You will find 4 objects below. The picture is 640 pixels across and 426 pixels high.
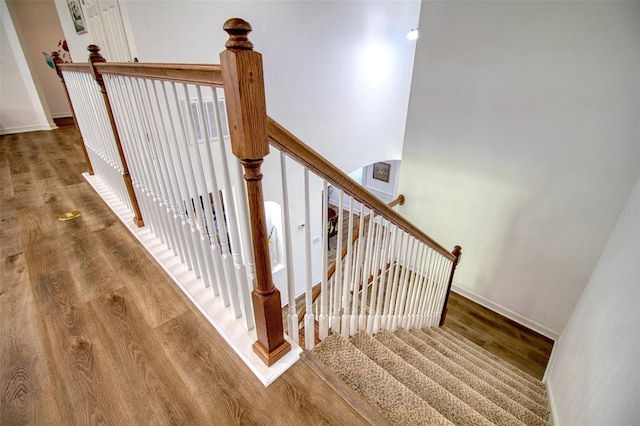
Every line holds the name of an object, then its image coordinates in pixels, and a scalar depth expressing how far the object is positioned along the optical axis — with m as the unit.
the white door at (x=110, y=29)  2.74
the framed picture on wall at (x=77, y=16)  3.38
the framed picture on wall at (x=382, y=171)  7.93
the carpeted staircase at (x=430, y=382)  1.17
